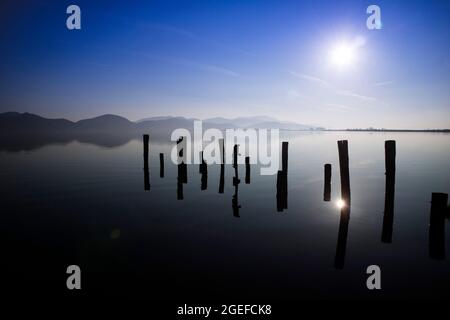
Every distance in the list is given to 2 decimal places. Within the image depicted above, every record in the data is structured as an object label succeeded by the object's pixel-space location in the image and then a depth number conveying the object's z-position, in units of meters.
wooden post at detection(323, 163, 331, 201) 15.13
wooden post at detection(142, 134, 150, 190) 18.64
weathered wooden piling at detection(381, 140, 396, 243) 9.18
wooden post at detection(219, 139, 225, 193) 18.34
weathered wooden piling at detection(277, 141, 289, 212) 13.95
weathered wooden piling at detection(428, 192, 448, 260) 8.17
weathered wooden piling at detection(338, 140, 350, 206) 9.19
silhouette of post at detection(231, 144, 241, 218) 13.79
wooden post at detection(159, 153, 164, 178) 21.81
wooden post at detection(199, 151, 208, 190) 18.95
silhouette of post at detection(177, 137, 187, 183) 16.61
